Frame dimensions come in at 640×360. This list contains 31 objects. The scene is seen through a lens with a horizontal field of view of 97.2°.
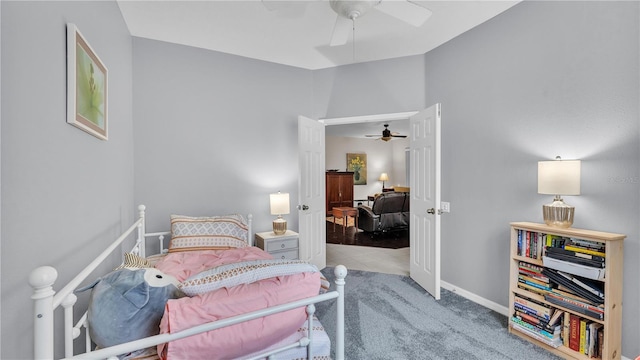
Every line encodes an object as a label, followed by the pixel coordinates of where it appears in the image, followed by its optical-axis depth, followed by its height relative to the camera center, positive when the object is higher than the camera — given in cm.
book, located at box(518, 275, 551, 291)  212 -83
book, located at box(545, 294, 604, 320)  185 -89
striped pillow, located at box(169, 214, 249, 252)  268 -55
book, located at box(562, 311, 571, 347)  202 -107
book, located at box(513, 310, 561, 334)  207 -110
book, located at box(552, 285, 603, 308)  189 -83
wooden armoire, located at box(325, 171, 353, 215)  816 -33
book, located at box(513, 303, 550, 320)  212 -104
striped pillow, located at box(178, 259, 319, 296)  108 -39
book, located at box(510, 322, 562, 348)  204 -119
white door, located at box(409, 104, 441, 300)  291 -24
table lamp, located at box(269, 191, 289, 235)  346 -36
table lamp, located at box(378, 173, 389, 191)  923 +3
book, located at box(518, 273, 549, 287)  214 -79
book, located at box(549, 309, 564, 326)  206 -103
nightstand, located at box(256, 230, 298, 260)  337 -81
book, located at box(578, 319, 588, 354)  193 -109
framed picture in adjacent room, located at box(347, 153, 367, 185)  893 +35
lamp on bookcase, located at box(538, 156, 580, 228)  195 -5
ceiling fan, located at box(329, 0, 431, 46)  194 +120
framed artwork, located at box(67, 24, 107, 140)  143 +53
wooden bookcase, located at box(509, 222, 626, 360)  180 -74
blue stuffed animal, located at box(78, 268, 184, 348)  104 -49
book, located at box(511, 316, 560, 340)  205 -115
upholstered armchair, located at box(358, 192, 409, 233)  570 -74
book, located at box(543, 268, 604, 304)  187 -75
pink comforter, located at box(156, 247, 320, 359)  101 -52
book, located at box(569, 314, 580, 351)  197 -109
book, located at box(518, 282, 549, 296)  215 -87
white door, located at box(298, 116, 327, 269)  352 -19
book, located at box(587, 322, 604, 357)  189 -109
